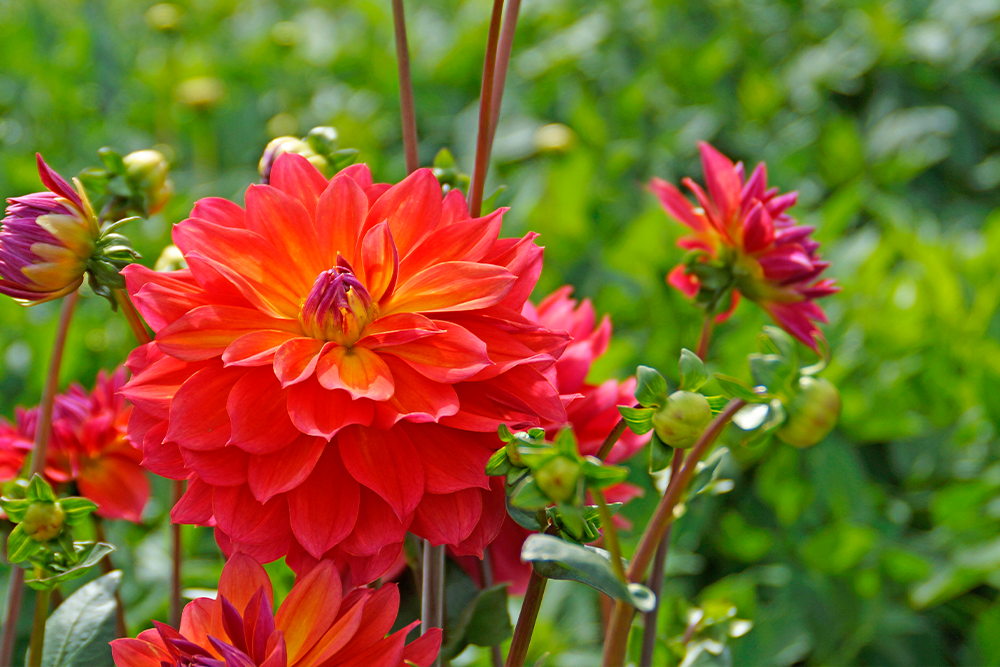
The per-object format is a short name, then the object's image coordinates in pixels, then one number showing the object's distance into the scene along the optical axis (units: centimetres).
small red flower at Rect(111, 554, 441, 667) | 125
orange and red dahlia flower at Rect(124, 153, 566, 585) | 125
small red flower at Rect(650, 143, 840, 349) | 135
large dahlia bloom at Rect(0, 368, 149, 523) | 136
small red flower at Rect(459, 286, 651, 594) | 133
